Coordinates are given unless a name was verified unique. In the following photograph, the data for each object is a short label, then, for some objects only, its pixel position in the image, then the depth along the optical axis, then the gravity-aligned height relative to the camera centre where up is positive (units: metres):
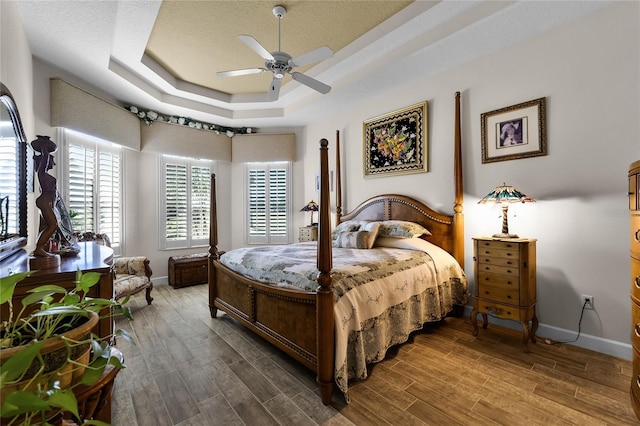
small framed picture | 2.76 +0.81
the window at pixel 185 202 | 4.96 +0.22
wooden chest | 4.55 -0.92
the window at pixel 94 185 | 3.63 +0.42
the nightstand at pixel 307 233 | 4.75 -0.35
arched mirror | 1.69 +0.25
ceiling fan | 2.48 +1.41
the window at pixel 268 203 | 5.62 +0.20
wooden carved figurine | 1.47 +0.06
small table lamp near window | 4.90 +0.10
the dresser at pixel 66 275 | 1.24 -0.28
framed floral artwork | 3.70 +0.98
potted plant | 0.49 -0.29
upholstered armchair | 3.33 -0.78
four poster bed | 1.85 -0.60
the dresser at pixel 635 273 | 1.54 -0.35
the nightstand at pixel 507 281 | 2.47 -0.64
